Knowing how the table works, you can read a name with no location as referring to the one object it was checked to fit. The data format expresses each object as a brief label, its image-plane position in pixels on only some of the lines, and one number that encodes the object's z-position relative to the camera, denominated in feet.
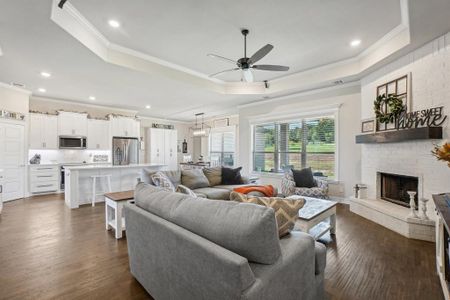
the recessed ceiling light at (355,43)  12.14
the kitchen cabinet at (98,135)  23.09
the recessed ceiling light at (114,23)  10.10
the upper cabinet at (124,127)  24.62
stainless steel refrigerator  24.75
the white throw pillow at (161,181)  11.25
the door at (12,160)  17.17
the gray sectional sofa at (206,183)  13.50
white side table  10.37
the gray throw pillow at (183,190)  8.19
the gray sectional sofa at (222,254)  3.63
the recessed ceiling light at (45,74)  14.52
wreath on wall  12.12
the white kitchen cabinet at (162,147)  29.60
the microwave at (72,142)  21.31
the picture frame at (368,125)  14.30
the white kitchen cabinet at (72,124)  21.27
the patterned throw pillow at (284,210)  5.08
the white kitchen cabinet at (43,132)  19.79
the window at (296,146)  18.11
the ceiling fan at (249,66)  10.40
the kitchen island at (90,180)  15.58
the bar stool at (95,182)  16.23
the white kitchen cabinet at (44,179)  19.36
